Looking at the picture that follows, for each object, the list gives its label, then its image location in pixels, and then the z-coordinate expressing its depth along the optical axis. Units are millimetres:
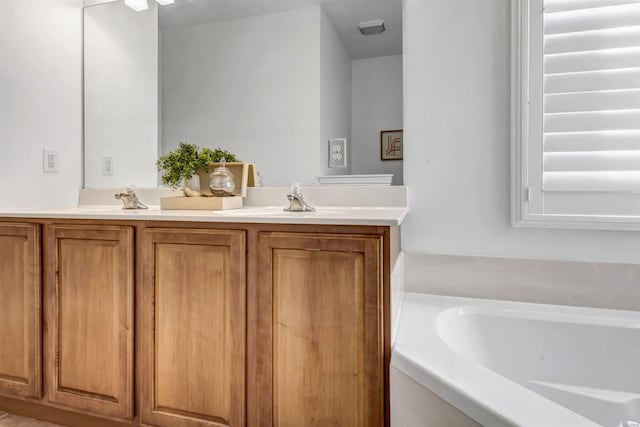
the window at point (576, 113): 1384
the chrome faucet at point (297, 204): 1497
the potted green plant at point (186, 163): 1723
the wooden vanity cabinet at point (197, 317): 1136
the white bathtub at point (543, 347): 1209
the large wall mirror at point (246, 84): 1662
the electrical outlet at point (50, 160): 1906
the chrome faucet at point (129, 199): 1807
